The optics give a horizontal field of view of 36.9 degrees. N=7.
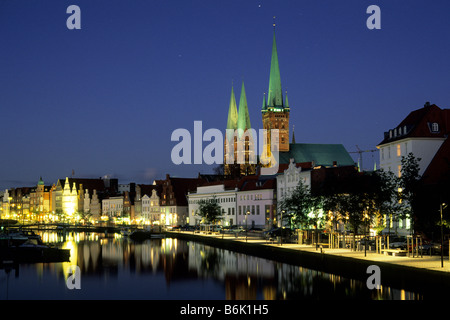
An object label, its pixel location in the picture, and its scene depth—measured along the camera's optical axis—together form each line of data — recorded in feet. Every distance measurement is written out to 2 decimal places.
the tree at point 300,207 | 238.07
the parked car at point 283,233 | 244.22
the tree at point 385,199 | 184.65
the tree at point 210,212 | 361.71
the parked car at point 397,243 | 180.08
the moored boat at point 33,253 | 220.84
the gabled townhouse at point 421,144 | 227.20
